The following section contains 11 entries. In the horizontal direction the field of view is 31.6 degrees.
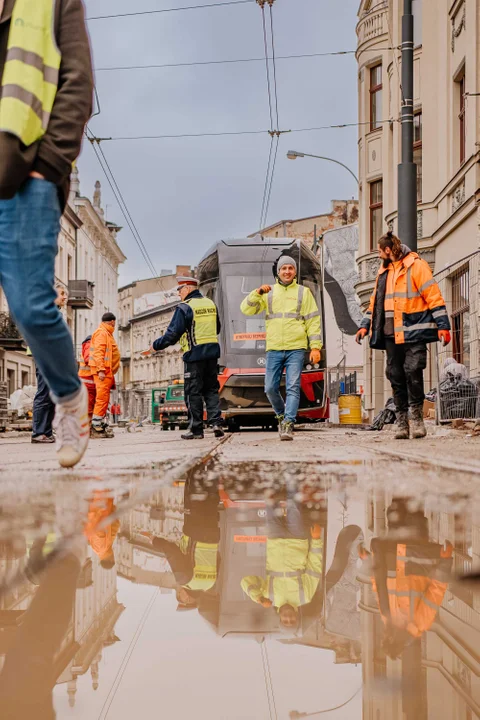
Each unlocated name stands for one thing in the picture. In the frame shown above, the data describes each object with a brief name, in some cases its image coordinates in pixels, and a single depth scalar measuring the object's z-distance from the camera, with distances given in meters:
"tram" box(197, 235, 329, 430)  15.80
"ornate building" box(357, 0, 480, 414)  15.86
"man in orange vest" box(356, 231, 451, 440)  8.42
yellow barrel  27.05
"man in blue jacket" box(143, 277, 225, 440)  10.65
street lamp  32.09
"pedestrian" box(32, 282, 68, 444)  10.41
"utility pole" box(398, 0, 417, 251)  11.71
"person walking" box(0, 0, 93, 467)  3.08
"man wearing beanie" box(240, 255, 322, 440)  9.60
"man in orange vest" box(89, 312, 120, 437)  12.39
